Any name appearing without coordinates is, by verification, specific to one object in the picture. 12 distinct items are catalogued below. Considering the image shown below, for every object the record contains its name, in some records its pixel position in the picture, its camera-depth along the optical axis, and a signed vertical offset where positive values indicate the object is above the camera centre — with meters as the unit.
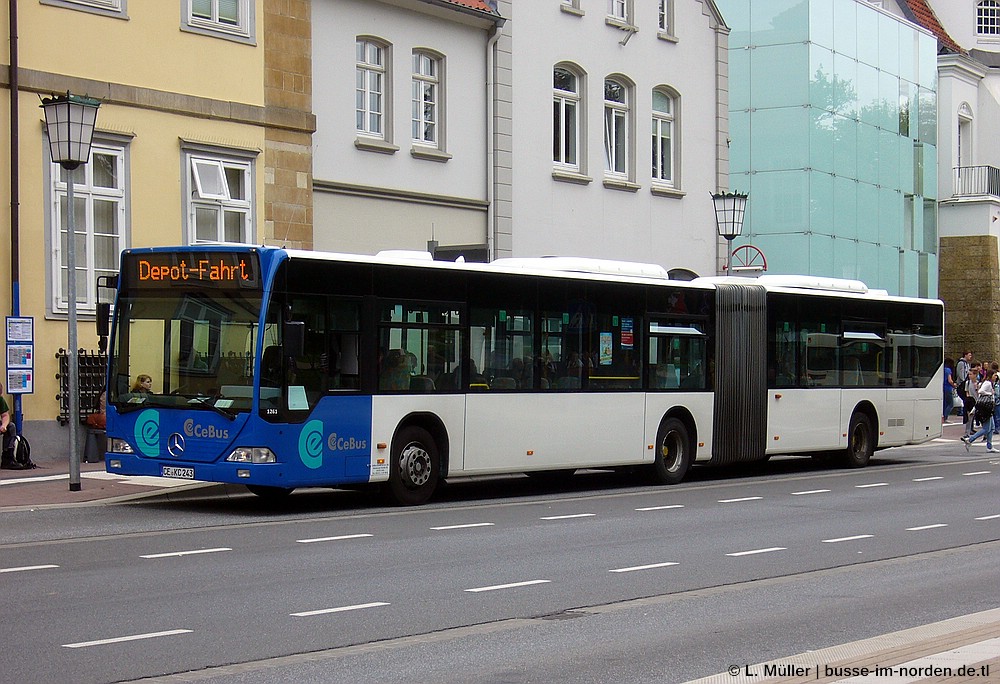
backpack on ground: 20.80 -1.32
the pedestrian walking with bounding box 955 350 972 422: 38.31 -0.31
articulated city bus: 15.96 -0.11
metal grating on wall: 22.97 -0.31
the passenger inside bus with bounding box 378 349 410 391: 17.02 -0.14
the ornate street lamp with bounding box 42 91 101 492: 17.98 +2.49
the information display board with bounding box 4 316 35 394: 20.16 +0.08
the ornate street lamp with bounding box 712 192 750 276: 28.75 +2.81
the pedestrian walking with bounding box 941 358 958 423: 39.31 -0.75
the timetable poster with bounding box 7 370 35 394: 20.34 -0.30
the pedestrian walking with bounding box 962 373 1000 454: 29.91 -0.91
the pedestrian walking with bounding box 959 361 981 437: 34.44 -0.68
